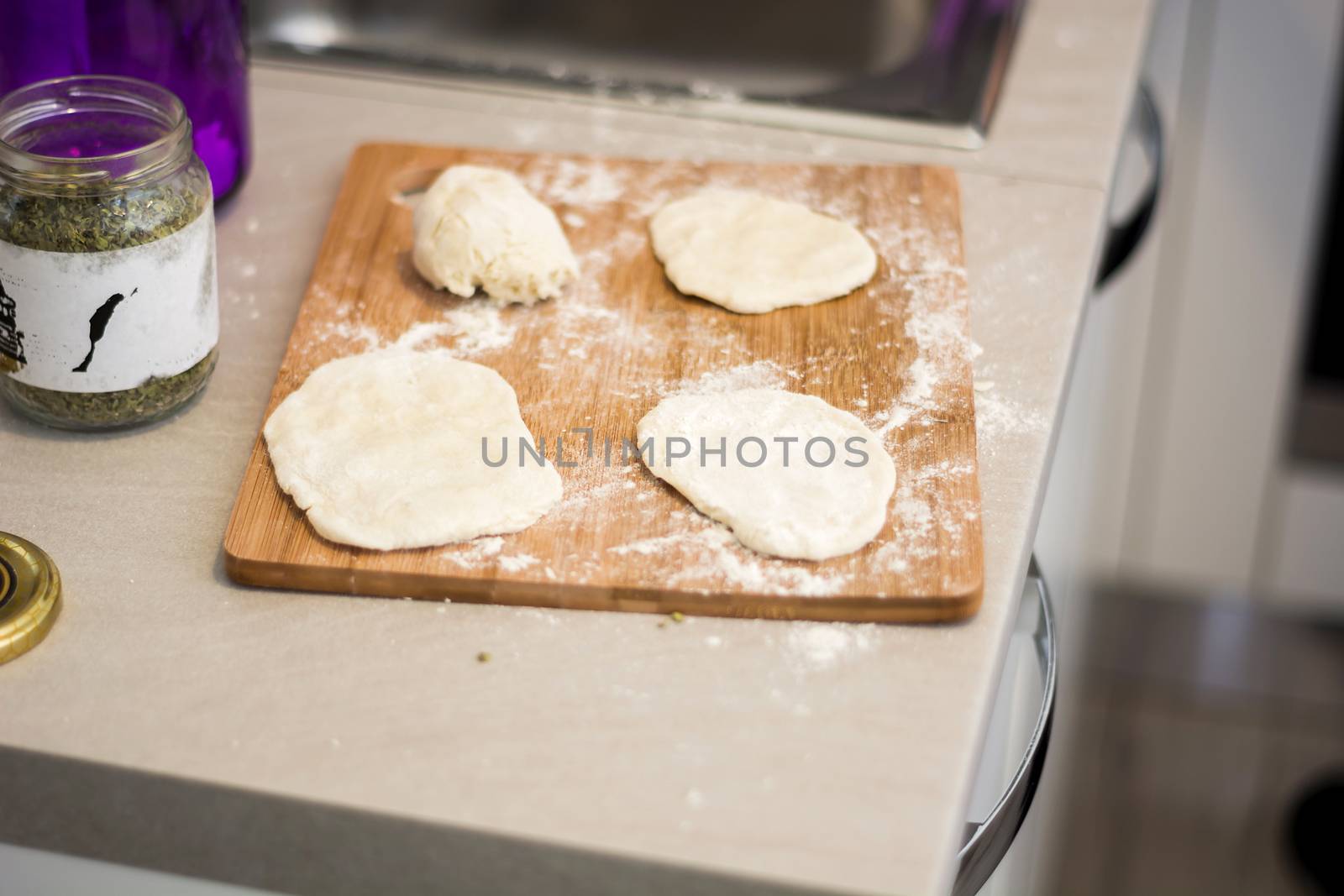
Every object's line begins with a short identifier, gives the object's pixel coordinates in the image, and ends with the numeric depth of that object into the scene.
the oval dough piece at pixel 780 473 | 1.18
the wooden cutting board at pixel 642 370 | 1.16
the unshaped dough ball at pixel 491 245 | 1.29
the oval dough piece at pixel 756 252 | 1.31
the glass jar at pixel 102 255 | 1.16
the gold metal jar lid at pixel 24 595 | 1.13
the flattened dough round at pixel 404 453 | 1.17
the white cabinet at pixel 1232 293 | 2.01
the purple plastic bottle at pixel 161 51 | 1.28
